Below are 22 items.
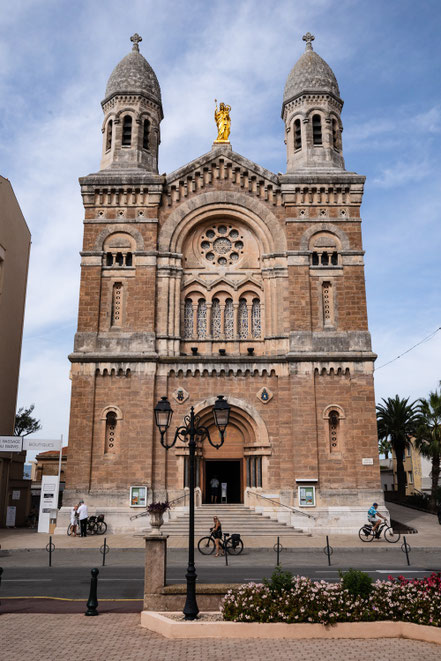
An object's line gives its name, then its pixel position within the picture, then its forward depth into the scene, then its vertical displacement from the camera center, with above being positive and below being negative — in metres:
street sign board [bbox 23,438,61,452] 30.16 +1.81
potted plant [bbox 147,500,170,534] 13.41 -0.70
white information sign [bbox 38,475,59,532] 28.95 -1.04
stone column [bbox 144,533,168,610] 11.80 -1.75
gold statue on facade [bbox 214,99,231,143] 34.38 +20.70
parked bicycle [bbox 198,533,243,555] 21.66 -2.42
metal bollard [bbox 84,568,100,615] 11.77 -2.34
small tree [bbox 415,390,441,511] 39.81 +3.30
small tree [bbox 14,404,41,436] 55.38 +5.24
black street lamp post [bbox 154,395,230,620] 11.17 +0.64
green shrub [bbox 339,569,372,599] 11.00 -1.89
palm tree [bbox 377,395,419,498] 45.09 +4.23
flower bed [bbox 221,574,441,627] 10.57 -2.20
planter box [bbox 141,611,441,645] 10.48 -2.60
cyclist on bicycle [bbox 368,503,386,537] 25.00 -1.53
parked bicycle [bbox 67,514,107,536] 27.06 -2.04
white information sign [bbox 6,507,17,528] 33.69 -2.00
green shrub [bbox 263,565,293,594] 11.05 -1.90
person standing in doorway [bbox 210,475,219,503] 30.80 -0.37
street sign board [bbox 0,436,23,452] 30.02 +1.81
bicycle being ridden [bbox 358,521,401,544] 25.11 -2.21
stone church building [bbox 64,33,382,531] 28.28 +8.16
